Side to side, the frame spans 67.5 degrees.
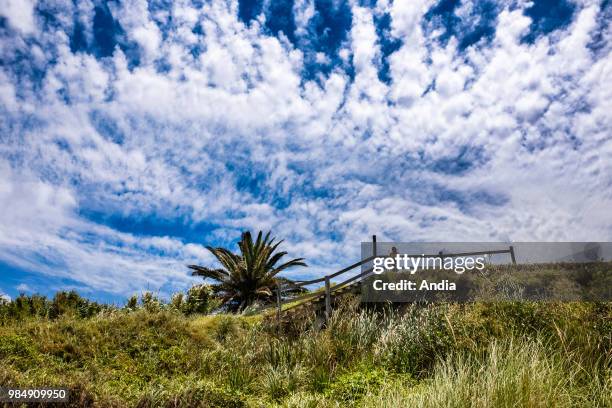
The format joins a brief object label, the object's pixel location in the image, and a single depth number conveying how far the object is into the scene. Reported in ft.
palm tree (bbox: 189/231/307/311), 86.89
